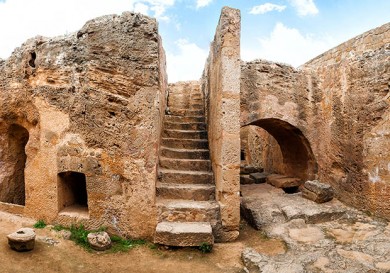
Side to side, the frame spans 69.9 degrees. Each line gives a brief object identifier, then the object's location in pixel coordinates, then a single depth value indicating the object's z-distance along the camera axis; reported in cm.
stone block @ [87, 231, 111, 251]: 378
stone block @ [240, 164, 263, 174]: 874
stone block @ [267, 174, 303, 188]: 682
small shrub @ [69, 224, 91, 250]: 386
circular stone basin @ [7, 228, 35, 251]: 337
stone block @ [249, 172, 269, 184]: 774
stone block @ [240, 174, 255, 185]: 771
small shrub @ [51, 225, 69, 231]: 411
